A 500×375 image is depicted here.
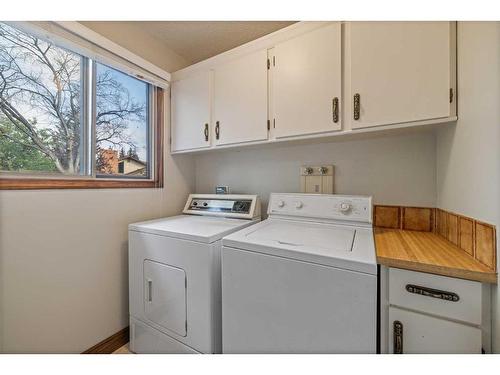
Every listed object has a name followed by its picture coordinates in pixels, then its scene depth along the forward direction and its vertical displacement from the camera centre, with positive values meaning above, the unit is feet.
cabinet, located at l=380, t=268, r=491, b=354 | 2.55 -1.61
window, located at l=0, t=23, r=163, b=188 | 3.92 +1.45
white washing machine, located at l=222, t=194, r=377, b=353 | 2.80 -1.53
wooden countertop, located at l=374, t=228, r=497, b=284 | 2.56 -0.98
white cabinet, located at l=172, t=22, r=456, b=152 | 3.49 +2.06
